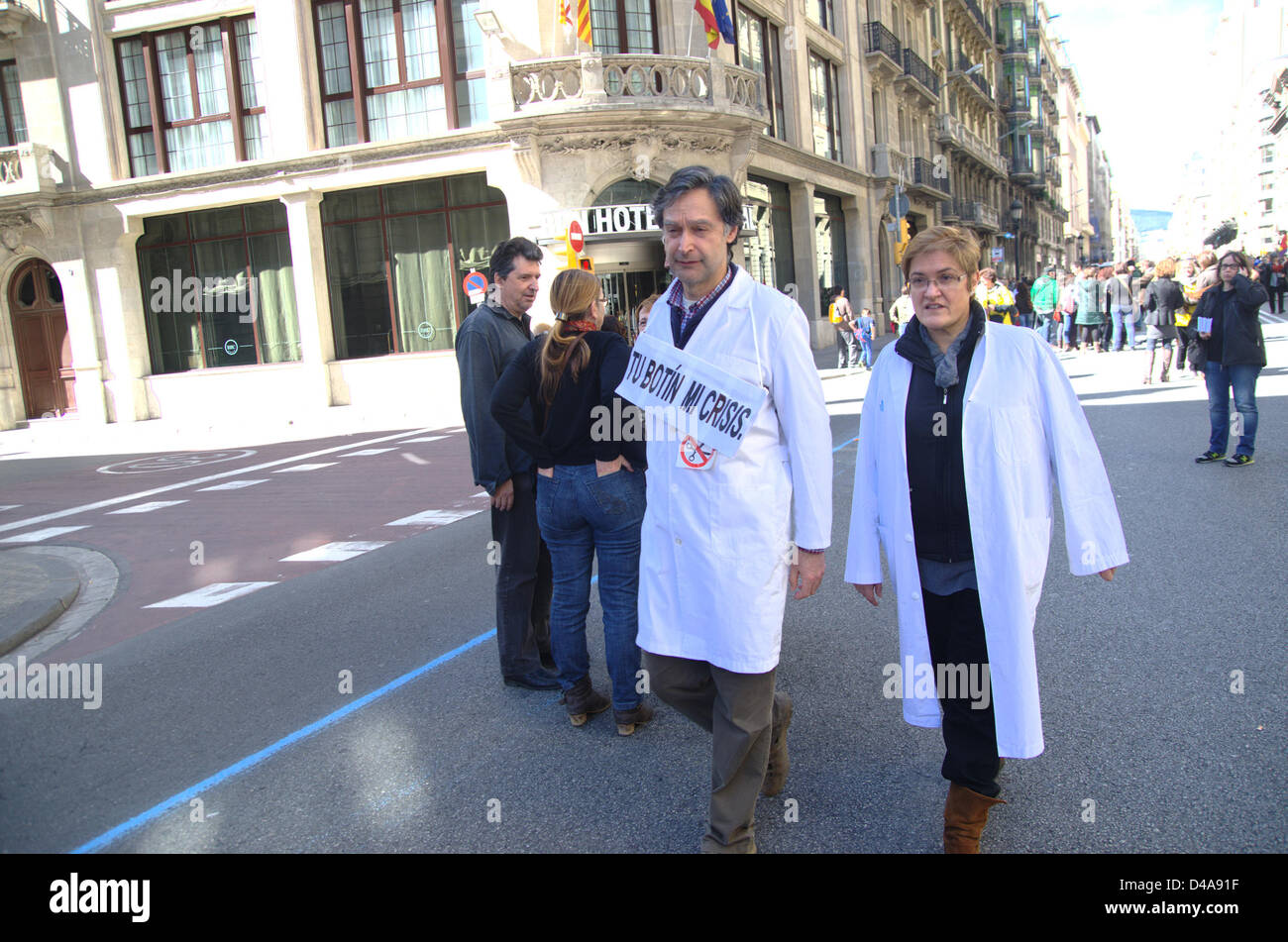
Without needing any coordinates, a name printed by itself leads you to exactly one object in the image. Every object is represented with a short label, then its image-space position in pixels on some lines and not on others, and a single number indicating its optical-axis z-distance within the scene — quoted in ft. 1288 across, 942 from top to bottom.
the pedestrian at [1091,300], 69.56
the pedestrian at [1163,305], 45.50
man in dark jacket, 14.37
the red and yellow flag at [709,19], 64.08
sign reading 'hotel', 65.77
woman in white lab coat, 9.09
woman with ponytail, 12.29
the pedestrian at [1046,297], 77.05
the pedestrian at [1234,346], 26.61
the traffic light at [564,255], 58.70
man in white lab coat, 9.09
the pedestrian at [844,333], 70.59
